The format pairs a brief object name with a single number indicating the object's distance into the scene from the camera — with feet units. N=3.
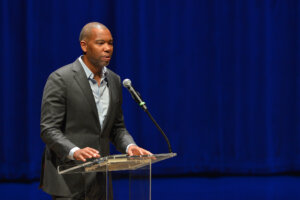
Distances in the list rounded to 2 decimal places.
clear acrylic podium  28.43
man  29.48
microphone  29.55
